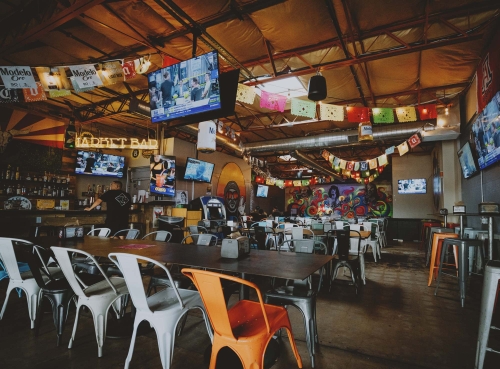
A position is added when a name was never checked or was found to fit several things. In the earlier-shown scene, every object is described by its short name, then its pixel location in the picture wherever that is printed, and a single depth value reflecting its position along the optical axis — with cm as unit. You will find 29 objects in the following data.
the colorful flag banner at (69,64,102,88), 416
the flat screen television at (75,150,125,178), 852
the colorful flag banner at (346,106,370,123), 616
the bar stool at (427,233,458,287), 445
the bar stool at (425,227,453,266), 543
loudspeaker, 413
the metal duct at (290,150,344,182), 1008
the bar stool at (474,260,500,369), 192
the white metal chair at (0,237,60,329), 260
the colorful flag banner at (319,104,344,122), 584
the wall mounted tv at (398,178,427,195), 1184
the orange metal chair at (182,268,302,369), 157
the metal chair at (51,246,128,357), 221
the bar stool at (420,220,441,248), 854
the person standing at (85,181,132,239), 506
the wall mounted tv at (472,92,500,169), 398
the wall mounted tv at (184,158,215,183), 955
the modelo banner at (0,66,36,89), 411
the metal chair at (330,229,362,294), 408
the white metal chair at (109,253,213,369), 190
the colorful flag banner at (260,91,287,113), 556
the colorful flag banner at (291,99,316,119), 555
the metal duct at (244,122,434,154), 773
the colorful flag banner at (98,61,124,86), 424
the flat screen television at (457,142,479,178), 556
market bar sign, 743
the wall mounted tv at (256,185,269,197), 1725
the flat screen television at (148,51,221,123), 360
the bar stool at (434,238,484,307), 359
